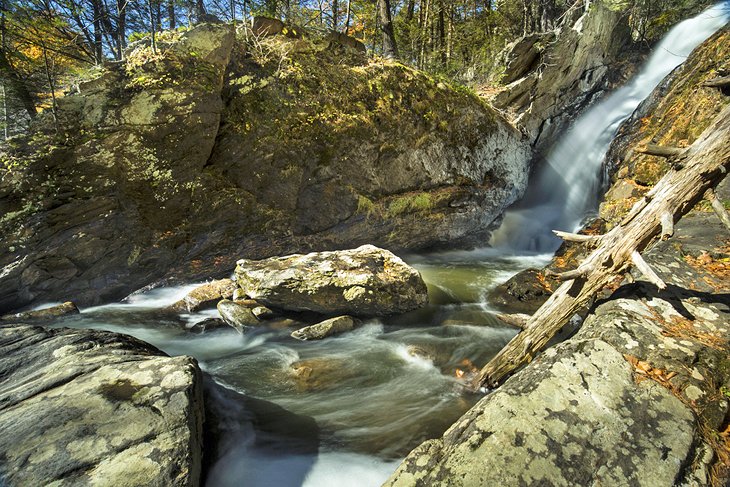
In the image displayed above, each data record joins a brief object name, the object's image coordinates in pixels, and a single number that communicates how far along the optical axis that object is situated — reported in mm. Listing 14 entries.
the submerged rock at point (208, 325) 6645
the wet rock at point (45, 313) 6121
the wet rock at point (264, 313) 6788
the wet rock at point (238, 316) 6645
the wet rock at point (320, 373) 5027
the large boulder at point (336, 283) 6500
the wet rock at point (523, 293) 7223
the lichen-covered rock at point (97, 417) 2393
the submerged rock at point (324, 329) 6238
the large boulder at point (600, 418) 2281
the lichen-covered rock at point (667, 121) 8336
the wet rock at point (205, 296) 7367
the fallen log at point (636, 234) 3605
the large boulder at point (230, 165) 6258
